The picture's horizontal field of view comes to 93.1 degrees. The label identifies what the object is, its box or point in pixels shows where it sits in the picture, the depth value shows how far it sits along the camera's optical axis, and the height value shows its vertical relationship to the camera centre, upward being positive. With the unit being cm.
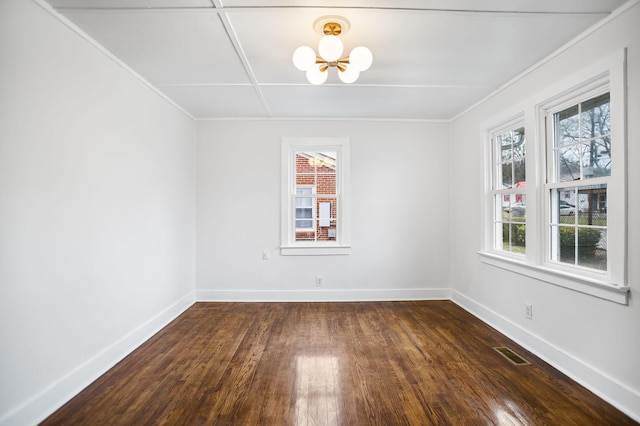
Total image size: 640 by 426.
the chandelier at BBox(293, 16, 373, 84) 196 +108
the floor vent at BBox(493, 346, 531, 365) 246 -120
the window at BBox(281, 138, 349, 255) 416 +25
